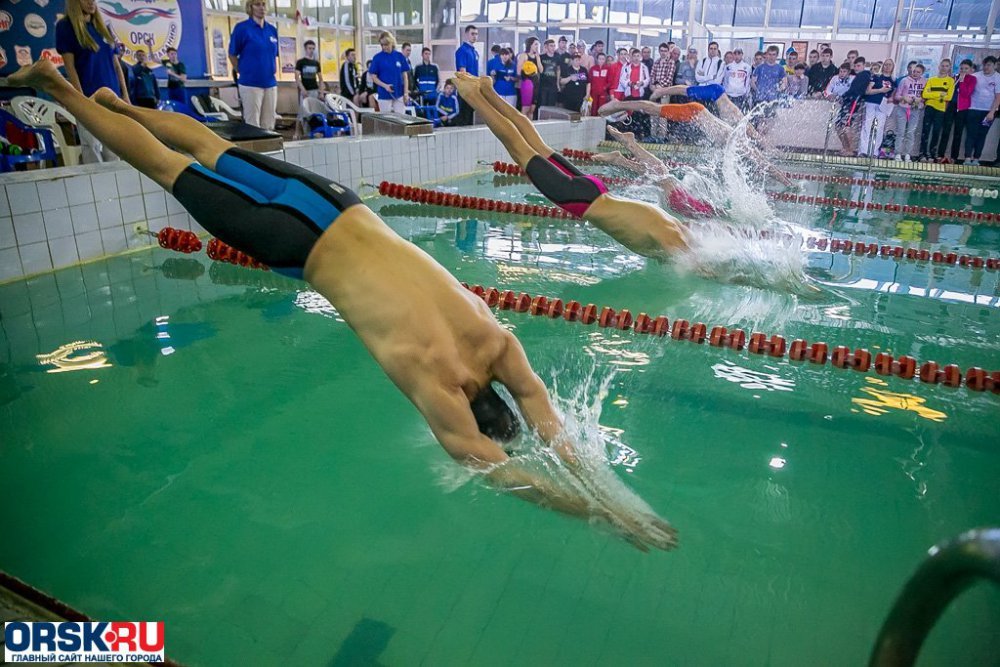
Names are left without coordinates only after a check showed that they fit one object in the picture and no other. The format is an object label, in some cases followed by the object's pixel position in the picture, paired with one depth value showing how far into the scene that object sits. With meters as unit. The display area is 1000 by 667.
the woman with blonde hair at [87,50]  5.80
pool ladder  0.80
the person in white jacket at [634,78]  13.86
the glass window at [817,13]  16.41
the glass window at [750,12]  16.77
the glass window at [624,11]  17.72
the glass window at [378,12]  16.91
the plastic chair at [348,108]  10.07
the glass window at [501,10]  17.69
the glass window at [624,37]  18.02
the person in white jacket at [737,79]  13.34
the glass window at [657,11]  17.64
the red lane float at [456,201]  7.76
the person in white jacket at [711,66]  13.41
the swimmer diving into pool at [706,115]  8.10
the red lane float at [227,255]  5.30
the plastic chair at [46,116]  6.57
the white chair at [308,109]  10.13
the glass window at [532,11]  17.61
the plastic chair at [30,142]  6.20
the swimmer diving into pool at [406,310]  2.14
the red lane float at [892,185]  10.66
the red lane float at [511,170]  10.17
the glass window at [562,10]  17.77
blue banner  8.88
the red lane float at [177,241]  5.52
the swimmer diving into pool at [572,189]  4.83
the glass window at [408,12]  17.80
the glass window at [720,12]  17.11
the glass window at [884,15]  15.71
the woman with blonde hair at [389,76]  10.86
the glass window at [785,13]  16.58
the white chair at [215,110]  10.14
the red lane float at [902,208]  8.53
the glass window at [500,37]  18.00
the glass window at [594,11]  17.78
